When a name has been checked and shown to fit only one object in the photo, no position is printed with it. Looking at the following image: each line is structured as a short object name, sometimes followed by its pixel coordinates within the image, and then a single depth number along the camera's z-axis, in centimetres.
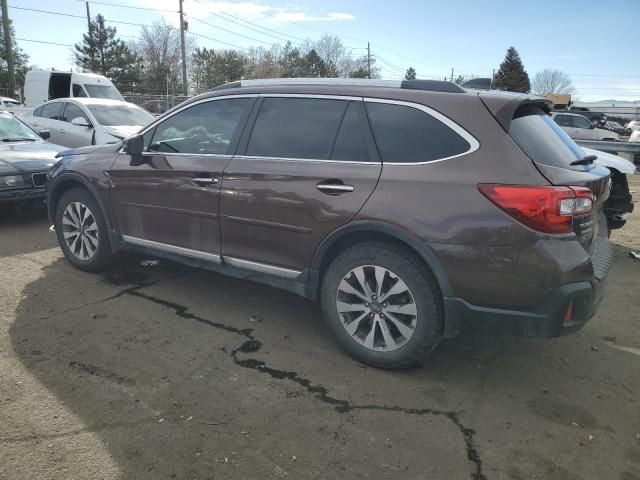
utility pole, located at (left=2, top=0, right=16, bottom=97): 2837
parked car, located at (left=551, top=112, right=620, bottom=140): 2150
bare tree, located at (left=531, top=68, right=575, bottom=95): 9138
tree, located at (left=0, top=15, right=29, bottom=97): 4875
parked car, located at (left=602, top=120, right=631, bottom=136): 2930
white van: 1661
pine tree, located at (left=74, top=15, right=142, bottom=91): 5419
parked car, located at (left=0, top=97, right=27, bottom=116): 2418
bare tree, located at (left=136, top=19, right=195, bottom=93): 5972
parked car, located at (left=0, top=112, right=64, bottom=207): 653
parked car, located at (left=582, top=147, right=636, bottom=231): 564
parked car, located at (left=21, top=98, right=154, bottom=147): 977
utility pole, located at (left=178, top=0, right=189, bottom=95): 3604
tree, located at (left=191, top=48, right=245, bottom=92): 5462
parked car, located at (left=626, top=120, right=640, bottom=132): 2647
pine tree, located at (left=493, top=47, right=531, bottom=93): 5634
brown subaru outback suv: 278
